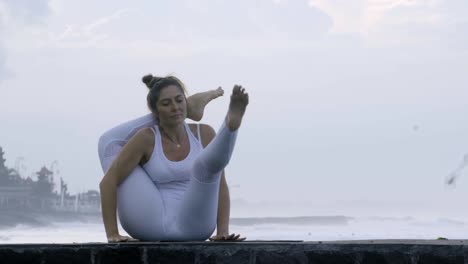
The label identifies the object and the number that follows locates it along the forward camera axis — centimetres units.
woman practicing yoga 549
